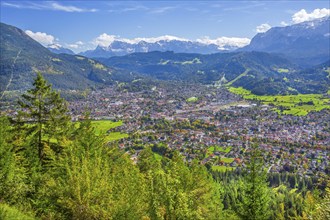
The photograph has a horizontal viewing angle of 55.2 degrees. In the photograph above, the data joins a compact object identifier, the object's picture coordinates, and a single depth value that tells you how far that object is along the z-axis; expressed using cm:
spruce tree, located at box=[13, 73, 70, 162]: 3366
